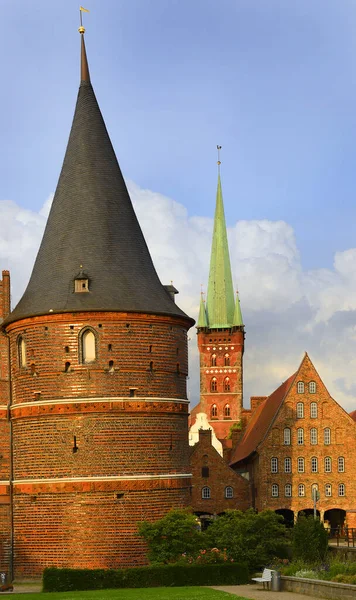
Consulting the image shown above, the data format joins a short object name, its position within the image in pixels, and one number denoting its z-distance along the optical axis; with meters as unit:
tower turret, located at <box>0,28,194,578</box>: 38.41
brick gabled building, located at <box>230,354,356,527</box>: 63.00
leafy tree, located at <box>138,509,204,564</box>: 36.97
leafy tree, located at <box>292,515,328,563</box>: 34.72
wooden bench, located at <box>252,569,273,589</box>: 30.73
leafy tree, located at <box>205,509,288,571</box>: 37.56
